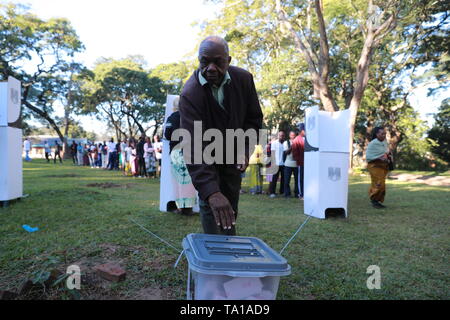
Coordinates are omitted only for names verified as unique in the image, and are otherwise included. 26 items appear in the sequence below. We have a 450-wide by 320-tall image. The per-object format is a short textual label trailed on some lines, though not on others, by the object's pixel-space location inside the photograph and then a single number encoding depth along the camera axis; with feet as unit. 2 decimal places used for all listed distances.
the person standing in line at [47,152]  73.21
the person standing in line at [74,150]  73.92
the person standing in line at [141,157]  38.93
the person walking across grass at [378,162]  20.39
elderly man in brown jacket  6.23
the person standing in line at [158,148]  36.55
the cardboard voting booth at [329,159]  17.42
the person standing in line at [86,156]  67.51
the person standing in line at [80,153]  69.26
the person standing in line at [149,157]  37.81
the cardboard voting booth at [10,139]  16.90
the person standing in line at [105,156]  58.85
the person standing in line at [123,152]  50.24
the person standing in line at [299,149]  24.11
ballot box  4.68
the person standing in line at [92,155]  62.85
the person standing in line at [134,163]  40.93
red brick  8.03
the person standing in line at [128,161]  44.11
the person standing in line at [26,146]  66.27
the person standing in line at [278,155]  26.89
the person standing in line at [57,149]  75.25
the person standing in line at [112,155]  51.61
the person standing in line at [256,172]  27.37
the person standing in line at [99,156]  61.11
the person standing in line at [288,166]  24.86
